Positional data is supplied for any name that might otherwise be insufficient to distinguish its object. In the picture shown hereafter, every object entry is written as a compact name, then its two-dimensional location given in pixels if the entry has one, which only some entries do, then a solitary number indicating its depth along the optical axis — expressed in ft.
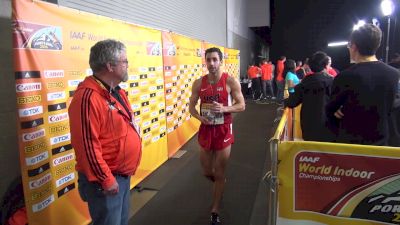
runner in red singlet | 10.05
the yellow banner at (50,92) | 7.07
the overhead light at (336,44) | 59.95
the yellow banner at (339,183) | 5.38
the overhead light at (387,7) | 26.31
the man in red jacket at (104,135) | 5.74
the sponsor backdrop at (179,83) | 16.87
